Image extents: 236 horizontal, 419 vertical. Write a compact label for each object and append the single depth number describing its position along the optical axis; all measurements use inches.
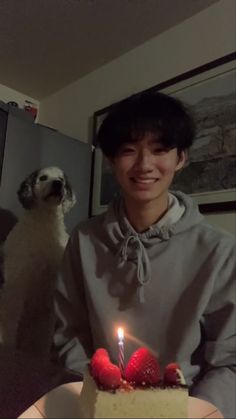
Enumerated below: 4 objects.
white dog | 59.5
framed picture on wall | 59.2
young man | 34.4
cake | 21.3
